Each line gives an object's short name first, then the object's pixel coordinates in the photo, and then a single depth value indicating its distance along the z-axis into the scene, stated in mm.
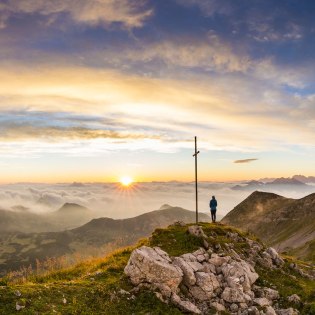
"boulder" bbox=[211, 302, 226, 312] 20547
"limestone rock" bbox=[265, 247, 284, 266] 31564
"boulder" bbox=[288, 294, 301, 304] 23359
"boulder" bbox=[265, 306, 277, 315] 20739
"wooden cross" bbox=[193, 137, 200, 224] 37094
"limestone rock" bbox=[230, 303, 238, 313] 20867
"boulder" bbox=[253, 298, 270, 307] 21698
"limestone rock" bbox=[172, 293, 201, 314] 19625
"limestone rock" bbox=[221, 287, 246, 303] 21516
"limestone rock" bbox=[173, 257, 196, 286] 21859
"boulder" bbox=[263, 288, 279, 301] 23594
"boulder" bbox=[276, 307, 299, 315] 21391
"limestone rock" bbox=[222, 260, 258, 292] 23000
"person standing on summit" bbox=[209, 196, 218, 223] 41778
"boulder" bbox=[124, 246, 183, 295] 20688
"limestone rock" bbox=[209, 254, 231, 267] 25391
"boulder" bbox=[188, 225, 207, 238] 30203
